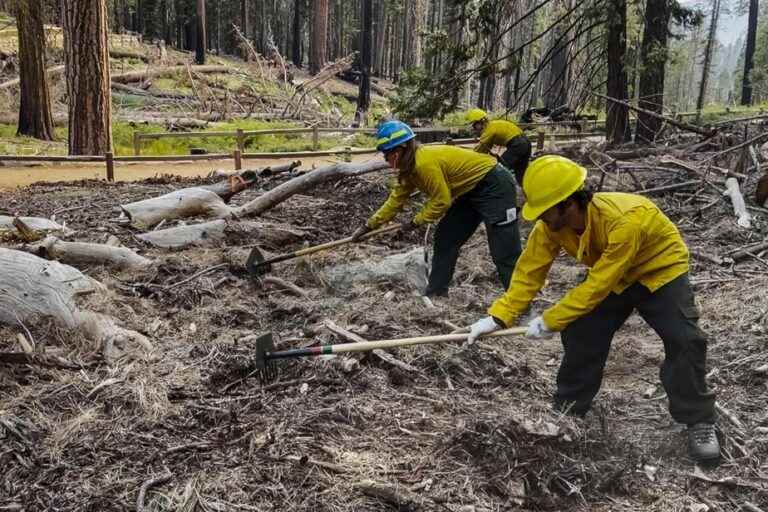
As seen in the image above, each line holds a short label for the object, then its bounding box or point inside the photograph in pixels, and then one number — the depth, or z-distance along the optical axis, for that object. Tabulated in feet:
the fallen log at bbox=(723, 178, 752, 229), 23.91
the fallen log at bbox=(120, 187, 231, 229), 24.16
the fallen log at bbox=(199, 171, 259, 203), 28.02
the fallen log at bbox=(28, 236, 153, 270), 18.47
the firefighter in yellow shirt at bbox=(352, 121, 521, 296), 16.90
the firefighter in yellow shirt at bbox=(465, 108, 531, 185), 25.93
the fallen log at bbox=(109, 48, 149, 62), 93.91
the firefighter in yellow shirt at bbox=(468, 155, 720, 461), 9.73
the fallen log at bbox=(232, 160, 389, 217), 26.71
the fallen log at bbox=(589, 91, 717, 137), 31.63
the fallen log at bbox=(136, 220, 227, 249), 22.49
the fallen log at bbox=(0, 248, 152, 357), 13.52
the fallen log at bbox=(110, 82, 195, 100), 77.16
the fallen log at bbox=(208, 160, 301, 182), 31.48
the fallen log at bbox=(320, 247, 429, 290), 19.83
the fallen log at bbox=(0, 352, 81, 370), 12.48
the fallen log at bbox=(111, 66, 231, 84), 82.12
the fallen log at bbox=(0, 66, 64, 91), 62.24
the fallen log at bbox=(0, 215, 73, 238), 21.07
